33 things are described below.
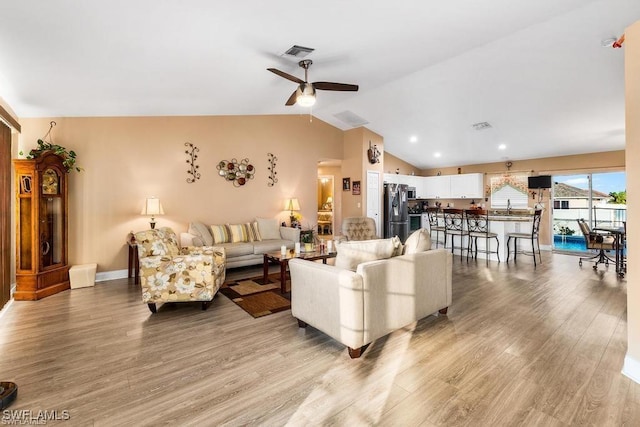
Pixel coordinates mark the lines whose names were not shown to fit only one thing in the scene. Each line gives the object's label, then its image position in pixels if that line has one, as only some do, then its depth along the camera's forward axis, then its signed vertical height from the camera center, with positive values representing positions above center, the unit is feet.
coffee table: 13.64 -2.19
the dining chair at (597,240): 17.31 -1.86
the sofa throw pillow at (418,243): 10.11 -1.13
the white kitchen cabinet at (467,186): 28.52 +2.28
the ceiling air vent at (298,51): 11.74 +6.37
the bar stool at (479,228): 20.49 -1.35
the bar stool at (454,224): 21.50 -1.09
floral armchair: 10.94 -2.30
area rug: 11.79 -3.74
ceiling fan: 11.97 +4.98
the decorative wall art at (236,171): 20.12 +2.76
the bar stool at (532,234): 20.16 -1.70
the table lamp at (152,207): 16.33 +0.26
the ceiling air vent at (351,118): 22.05 +6.99
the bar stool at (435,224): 23.67 -1.15
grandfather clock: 13.02 -0.77
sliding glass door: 23.61 +0.36
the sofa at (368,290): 7.97 -2.37
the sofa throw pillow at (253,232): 19.66 -1.41
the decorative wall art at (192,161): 18.89 +3.19
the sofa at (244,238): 17.30 -1.69
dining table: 16.29 -2.06
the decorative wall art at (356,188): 24.45 +1.80
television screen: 24.80 +2.28
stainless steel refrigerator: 25.59 -0.19
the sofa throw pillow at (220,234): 18.31 -1.39
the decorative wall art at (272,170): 21.94 +2.98
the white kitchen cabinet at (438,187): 30.35 +2.33
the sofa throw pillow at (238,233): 18.97 -1.39
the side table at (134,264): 15.92 -2.82
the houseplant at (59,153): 13.45 +2.82
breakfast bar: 20.36 -1.42
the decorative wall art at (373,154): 24.53 +4.57
